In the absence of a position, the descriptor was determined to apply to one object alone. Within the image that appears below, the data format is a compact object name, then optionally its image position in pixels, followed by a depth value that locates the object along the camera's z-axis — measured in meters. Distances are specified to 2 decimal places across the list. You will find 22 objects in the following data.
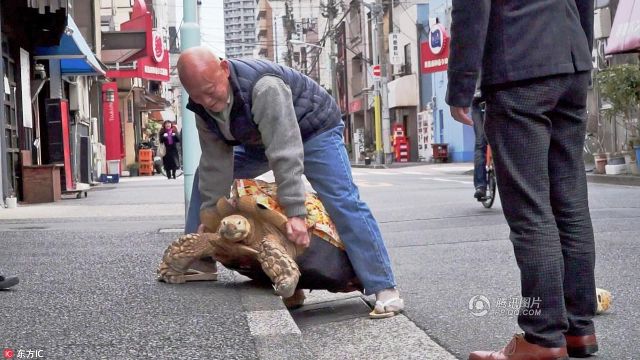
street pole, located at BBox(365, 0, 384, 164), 38.94
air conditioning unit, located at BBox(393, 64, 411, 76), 47.02
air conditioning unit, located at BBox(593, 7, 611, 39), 23.33
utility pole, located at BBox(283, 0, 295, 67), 91.06
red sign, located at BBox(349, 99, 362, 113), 59.59
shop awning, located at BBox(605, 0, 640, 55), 15.95
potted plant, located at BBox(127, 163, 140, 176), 35.03
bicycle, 9.79
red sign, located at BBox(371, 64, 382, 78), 39.88
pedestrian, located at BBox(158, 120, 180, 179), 26.02
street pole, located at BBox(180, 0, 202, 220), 7.16
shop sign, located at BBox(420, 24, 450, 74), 34.75
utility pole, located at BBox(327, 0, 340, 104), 61.97
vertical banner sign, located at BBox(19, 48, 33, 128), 14.74
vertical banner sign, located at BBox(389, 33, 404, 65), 45.72
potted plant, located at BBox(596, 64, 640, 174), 16.19
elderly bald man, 3.85
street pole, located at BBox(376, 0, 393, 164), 37.09
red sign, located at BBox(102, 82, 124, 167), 31.22
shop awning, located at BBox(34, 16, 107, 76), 15.62
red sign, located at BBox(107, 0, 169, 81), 31.25
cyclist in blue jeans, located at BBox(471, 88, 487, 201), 9.58
